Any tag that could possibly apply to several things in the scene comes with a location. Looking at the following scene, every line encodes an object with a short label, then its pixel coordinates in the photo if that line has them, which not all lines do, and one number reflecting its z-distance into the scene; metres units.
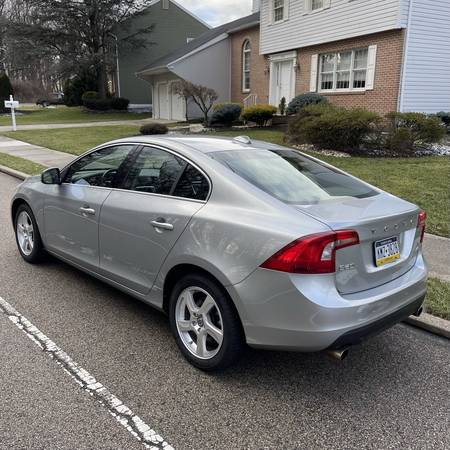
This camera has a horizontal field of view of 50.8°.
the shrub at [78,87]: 37.78
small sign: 21.16
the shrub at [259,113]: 19.42
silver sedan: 2.69
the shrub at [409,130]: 11.85
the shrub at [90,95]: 35.62
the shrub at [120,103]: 35.12
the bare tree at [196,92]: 21.50
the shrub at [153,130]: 17.50
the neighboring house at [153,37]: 35.38
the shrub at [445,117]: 15.92
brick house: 15.54
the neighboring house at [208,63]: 25.47
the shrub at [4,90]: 38.16
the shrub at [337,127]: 11.95
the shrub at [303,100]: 17.31
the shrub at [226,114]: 20.62
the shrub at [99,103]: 34.94
